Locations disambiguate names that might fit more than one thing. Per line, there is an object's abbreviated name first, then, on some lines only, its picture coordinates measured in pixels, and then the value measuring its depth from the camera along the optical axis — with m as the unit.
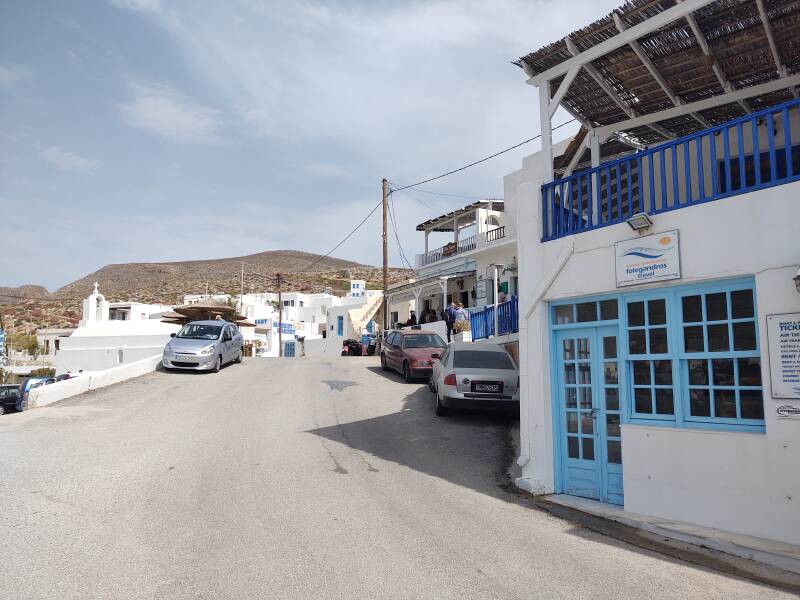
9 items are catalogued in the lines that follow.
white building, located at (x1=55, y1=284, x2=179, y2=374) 29.27
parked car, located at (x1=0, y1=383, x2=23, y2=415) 26.05
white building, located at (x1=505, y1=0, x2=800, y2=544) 6.28
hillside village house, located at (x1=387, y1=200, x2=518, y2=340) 29.45
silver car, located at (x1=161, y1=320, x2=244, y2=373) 19.03
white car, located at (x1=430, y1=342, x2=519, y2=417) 12.55
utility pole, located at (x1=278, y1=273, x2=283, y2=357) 51.94
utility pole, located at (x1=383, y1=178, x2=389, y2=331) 34.53
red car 17.61
